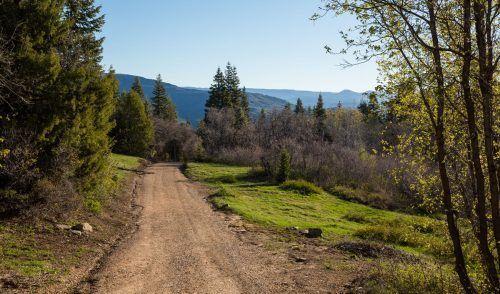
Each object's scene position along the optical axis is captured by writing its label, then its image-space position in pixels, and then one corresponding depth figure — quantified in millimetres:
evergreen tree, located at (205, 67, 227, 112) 83688
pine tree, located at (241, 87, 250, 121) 92975
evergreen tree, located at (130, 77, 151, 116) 77575
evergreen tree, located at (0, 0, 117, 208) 14727
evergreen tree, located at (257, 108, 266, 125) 71675
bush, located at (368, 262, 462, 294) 9095
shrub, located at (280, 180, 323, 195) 32497
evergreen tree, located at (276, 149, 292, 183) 35781
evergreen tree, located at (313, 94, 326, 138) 79888
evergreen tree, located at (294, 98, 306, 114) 101531
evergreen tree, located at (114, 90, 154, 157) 64250
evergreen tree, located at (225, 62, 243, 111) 86312
